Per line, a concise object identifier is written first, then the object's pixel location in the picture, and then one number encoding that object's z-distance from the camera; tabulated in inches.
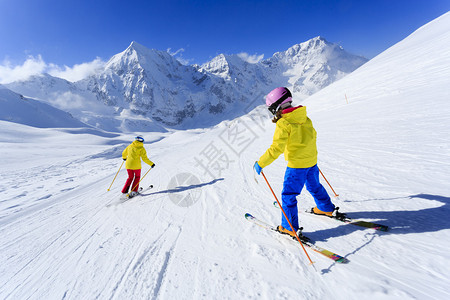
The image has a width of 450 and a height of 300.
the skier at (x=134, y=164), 250.5
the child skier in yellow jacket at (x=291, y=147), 113.0
